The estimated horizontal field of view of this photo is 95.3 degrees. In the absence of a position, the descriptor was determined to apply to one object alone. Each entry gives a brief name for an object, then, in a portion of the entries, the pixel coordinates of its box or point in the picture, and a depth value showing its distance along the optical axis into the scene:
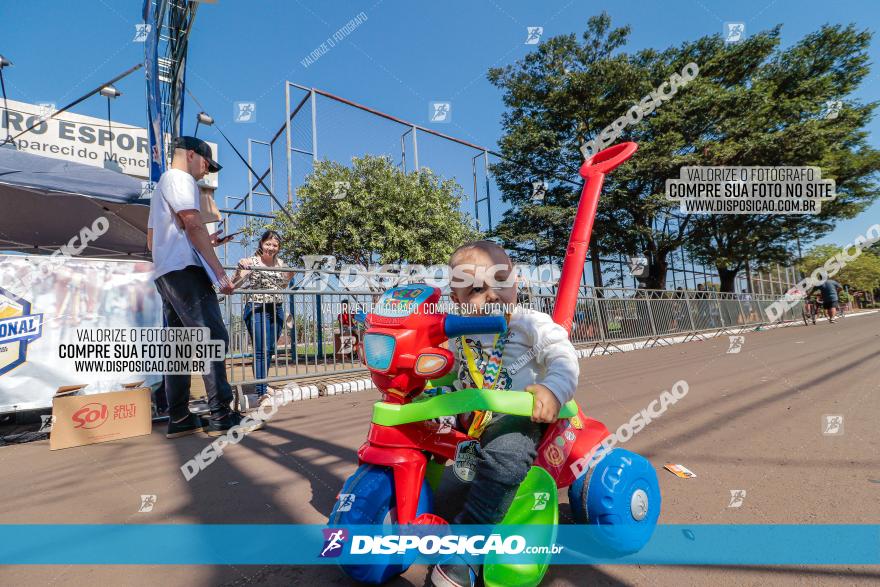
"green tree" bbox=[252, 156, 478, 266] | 11.04
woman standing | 4.77
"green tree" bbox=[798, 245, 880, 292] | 35.84
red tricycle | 1.16
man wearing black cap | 2.86
